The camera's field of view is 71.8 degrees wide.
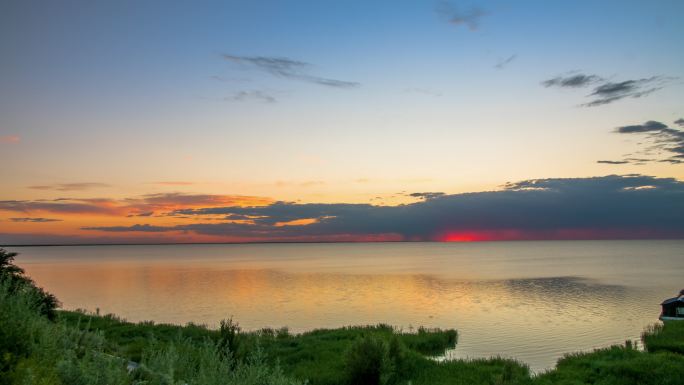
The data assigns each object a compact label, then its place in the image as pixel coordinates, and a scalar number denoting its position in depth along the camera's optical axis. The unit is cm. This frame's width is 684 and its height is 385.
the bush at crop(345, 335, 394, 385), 1939
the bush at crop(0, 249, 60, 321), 2109
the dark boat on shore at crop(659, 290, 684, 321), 3728
